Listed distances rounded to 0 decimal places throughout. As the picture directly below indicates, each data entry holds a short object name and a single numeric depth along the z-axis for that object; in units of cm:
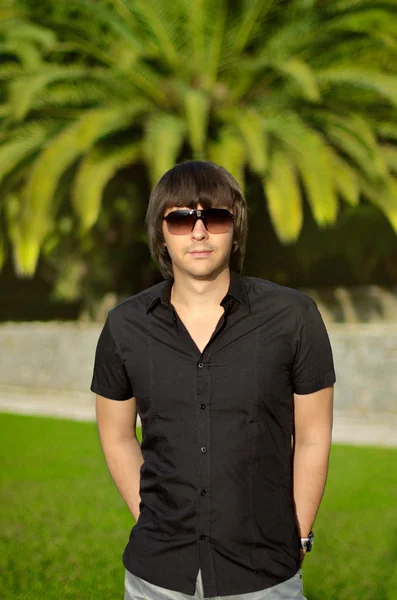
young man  219
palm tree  1202
